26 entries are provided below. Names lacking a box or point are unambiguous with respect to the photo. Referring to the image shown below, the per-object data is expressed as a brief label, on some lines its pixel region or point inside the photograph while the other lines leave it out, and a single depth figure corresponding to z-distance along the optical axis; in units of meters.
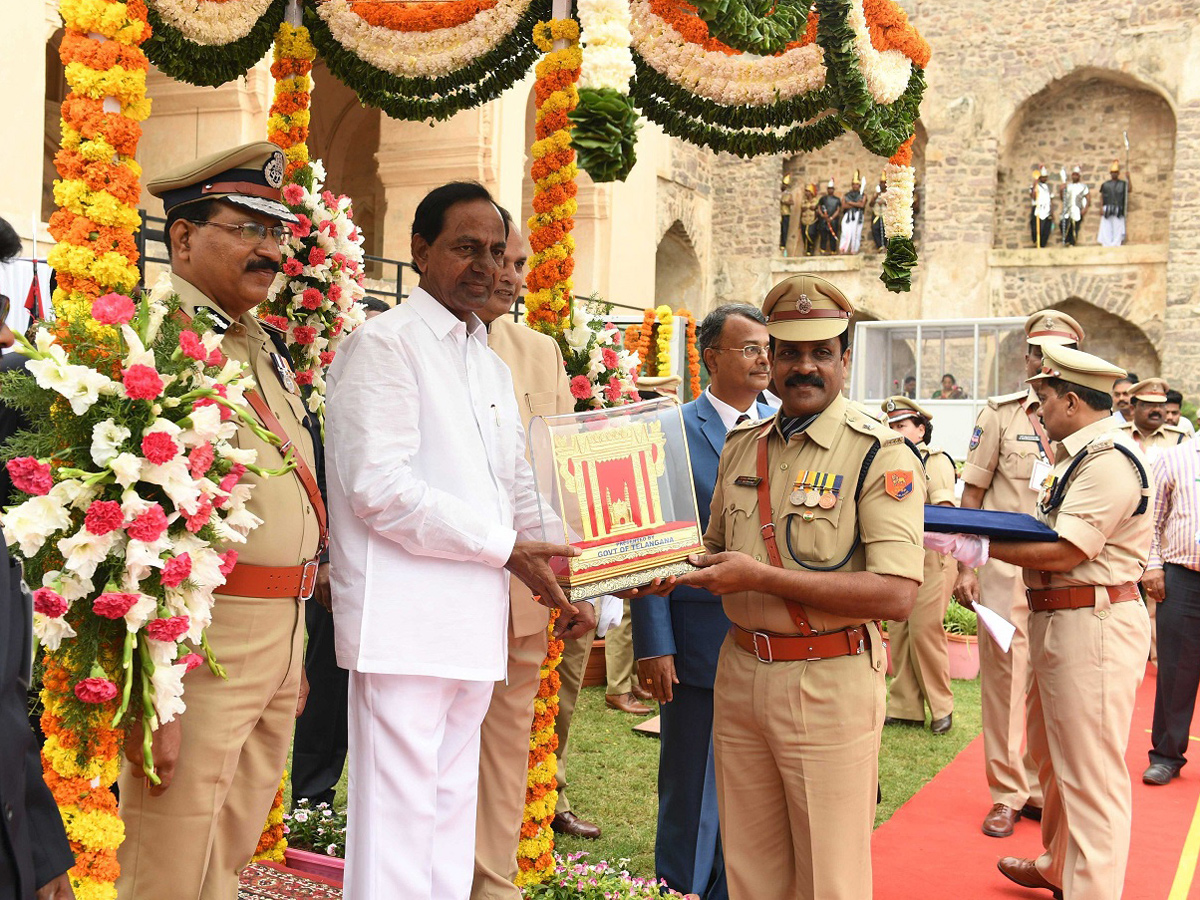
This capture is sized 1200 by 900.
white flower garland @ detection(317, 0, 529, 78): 4.50
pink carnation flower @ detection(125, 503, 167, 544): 2.35
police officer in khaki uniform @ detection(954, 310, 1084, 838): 5.28
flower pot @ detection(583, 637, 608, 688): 7.68
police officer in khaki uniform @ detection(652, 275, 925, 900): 2.75
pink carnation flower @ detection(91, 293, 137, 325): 2.37
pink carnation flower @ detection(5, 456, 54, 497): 2.25
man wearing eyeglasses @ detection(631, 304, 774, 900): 3.59
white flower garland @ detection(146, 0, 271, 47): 4.09
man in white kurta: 2.66
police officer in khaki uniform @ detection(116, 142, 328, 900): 2.54
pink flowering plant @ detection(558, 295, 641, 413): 4.71
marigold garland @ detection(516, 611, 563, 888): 3.93
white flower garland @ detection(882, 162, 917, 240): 5.42
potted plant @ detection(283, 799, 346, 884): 3.93
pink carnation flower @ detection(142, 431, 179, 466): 2.34
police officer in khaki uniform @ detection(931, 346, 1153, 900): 3.82
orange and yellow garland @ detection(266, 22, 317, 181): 4.45
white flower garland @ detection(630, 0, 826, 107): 4.99
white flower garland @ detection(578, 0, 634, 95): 3.63
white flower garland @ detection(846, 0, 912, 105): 4.57
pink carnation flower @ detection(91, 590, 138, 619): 2.33
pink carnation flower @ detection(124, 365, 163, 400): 2.35
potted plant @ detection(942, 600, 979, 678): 8.84
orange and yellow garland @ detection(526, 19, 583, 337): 4.30
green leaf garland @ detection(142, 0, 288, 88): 4.25
